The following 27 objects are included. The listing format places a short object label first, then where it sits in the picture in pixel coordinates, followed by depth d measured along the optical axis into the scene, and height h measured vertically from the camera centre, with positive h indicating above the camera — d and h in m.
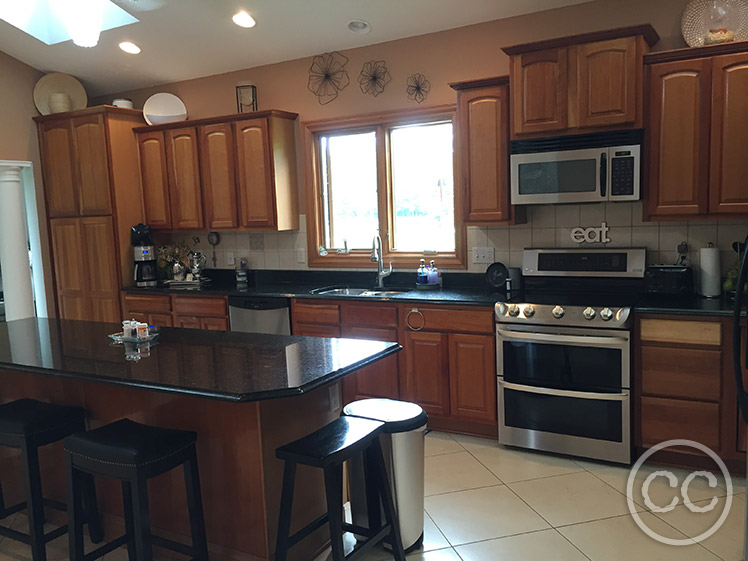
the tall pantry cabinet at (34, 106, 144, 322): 5.05 +0.31
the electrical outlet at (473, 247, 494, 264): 4.16 -0.22
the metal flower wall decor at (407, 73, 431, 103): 4.25 +0.97
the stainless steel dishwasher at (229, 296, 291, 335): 4.35 -0.61
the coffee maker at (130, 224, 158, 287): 5.14 -0.15
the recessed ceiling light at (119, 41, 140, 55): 4.75 +1.49
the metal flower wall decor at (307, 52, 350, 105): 4.55 +1.15
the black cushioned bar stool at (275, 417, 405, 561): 2.04 -0.87
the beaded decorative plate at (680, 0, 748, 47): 3.28 +1.06
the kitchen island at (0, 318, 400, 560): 2.18 -0.69
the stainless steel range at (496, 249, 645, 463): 3.24 -0.81
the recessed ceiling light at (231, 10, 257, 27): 4.17 +1.47
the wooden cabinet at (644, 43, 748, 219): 3.15 +0.44
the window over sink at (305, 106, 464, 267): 4.38 +0.28
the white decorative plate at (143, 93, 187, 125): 5.19 +1.06
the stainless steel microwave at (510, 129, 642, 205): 3.36 +0.29
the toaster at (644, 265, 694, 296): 3.42 -0.37
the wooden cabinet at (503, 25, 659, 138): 3.28 +0.76
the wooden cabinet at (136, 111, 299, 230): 4.64 +0.48
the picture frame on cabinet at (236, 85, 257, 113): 4.80 +1.05
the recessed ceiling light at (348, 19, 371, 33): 4.14 +1.38
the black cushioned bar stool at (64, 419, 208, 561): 2.07 -0.81
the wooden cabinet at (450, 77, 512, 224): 3.73 +0.46
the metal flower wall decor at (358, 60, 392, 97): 4.39 +1.08
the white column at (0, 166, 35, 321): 5.16 -0.07
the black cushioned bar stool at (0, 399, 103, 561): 2.45 -0.83
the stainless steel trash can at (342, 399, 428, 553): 2.44 -0.98
